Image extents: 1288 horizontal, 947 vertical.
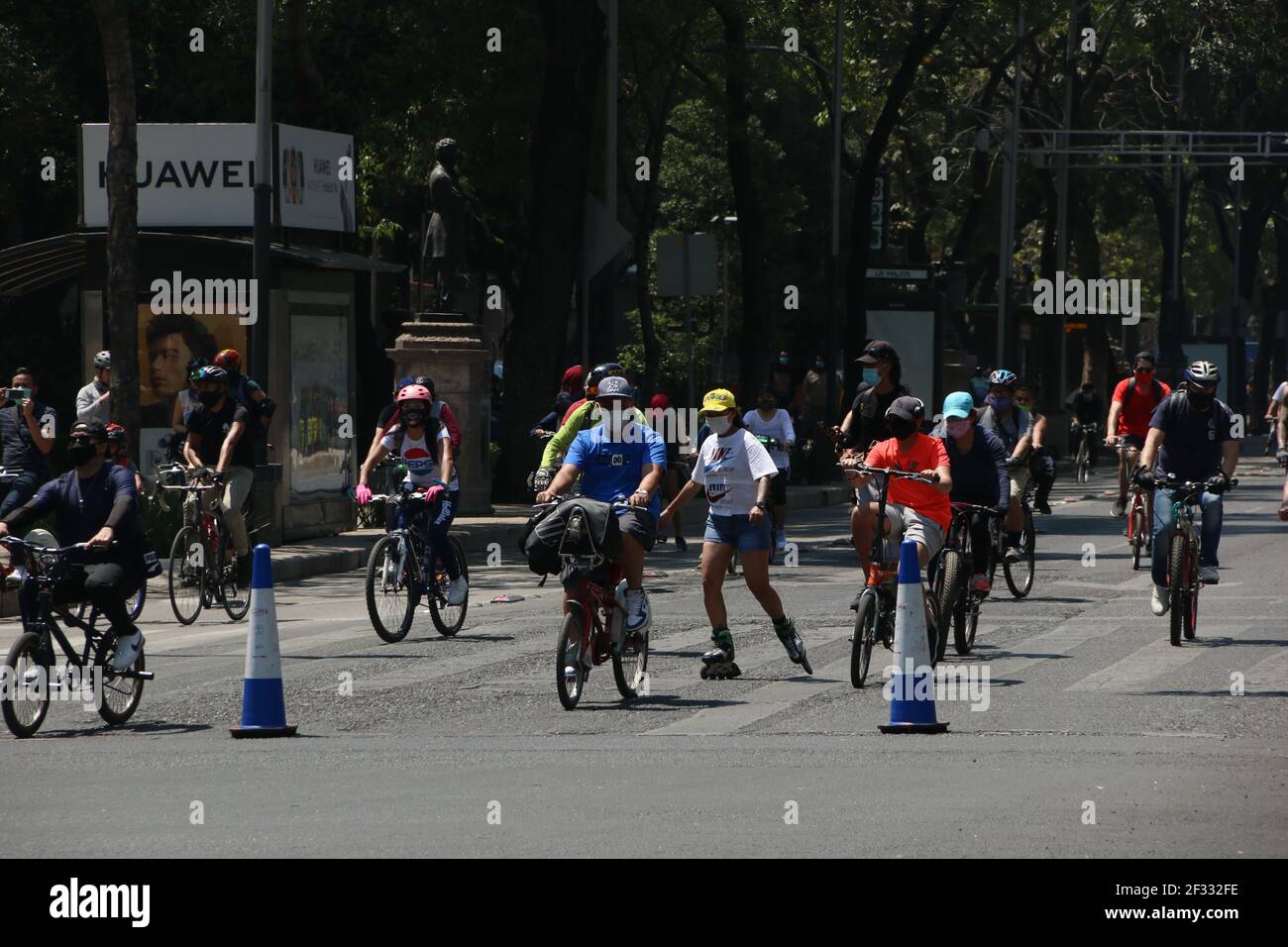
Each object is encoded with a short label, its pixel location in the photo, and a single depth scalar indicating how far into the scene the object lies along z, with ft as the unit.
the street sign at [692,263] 101.96
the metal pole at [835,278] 123.34
